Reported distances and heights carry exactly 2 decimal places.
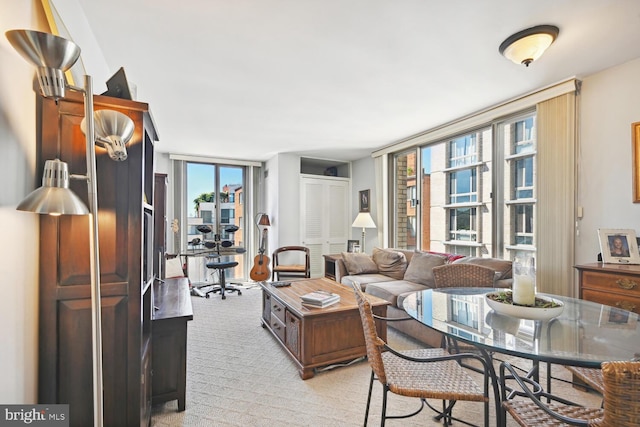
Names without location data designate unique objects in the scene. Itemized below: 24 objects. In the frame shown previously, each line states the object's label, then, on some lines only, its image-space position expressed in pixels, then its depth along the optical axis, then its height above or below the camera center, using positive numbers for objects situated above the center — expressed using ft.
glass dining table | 3.94 -1.88
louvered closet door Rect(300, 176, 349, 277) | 19.17 -0.34
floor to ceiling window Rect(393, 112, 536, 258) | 10.75 +0.85
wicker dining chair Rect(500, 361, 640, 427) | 2.84 -1.80
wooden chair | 16.71 -3.19
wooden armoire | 4.08 -0.96
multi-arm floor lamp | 2.91 +0.45
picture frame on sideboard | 7.22 -0.84
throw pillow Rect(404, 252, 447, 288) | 11.77 -2.29
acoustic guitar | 17.19 -3.31
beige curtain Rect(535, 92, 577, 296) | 8.71 +0.54
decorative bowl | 4.89 -1.66
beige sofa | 9.71 -2.71
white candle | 5.12 -1.35
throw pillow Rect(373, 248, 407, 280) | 13.75 -2.45
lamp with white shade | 16.96 -0.53
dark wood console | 6.25 -3.05
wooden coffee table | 7.93 -3.37
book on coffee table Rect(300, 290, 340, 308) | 8.44 -2.53
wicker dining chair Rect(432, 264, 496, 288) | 8.00 -1.75
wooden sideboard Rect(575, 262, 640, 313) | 6.40 -1.64
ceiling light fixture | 6.25 +3.70
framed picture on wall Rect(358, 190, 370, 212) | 18.65 +0.74
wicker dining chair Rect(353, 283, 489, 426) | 4.56 -2.78
